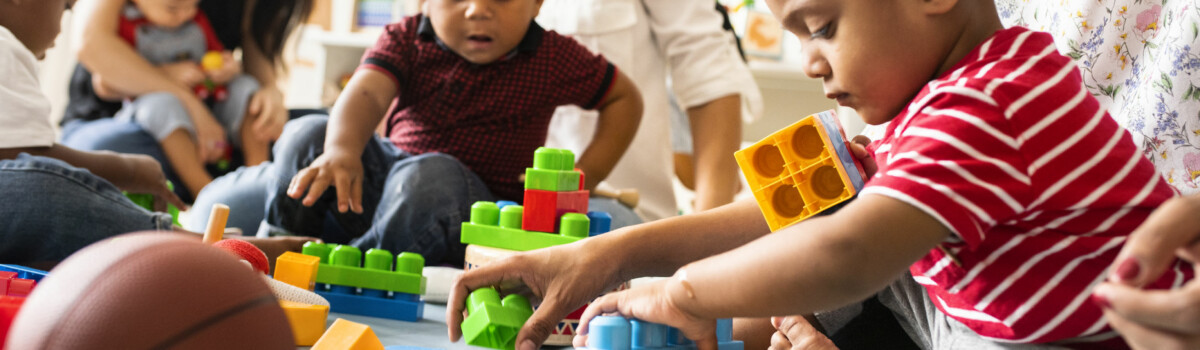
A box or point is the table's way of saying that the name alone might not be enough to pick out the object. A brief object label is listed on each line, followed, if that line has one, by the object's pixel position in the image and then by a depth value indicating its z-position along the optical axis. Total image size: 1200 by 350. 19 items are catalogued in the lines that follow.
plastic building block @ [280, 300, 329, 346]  1.00
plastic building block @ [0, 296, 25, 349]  0.76
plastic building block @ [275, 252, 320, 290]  1.14
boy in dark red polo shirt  1.49
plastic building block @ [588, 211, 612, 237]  1.24
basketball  0.63
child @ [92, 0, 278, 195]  2.39
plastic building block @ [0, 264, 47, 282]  1.00
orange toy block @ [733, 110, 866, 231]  0.85
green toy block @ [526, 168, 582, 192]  1.19
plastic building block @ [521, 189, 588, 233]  1.17
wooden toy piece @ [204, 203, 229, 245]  1.20
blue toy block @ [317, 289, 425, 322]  1.22
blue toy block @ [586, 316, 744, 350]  0.84
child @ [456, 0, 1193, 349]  0.65
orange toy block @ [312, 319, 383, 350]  0.85
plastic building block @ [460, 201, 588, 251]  1.15
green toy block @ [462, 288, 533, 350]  0.82
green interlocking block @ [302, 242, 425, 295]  1.23
